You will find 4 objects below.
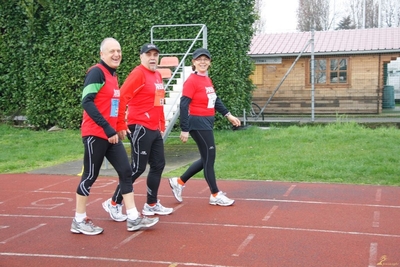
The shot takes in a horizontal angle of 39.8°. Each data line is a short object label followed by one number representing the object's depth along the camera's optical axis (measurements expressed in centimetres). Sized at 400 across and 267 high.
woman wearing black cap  664
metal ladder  1148
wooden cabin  2103
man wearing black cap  599
